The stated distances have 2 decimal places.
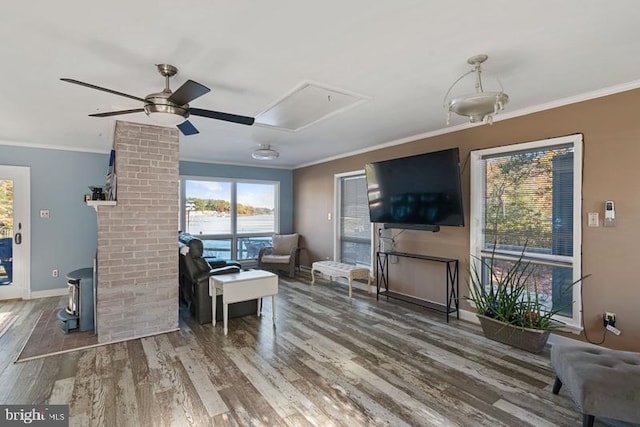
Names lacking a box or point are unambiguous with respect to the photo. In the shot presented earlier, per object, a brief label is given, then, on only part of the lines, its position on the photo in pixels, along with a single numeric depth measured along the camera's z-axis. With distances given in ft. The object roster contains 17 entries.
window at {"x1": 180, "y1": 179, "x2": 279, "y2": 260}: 21.40
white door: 15.78
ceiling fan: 7.21
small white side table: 11.60
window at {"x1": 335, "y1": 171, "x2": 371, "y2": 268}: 18.71
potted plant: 10.07
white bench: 16.78
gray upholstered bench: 6.04
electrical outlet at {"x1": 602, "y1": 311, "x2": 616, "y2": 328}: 9.20
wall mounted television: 12.30
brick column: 10.79
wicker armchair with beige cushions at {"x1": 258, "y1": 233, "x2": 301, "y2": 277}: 21.07
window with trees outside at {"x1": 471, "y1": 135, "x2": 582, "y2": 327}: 10.17
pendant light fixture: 7.11
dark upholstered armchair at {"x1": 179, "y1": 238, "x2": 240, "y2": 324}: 12.64
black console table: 13.21
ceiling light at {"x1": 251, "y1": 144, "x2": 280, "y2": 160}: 15.27
